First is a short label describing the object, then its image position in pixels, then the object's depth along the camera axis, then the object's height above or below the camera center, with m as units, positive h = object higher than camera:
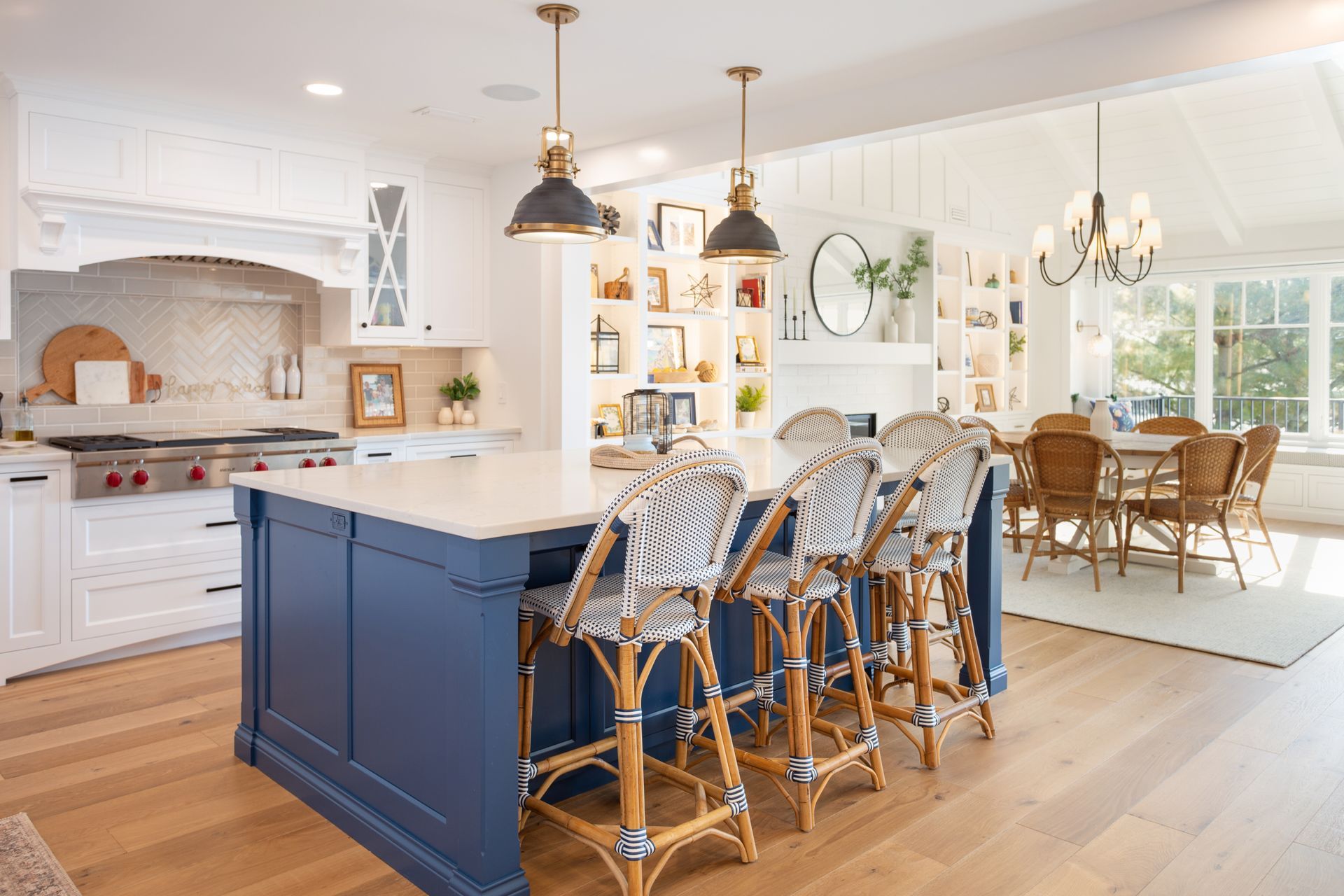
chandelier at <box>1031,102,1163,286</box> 5.79 +1.18
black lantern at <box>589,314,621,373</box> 5.75 +0.42
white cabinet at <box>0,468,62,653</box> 3.90 -0.57
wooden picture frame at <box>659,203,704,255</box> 6.05 +1.21
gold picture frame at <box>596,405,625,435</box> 5.82 +0.00
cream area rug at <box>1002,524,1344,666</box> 4.48 -0.97
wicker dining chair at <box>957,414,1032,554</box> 5.96 -0.46
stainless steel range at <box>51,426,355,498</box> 4.06 -0.17
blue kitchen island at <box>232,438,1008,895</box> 2.24 -0.63
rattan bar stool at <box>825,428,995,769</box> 2.98 -0.44
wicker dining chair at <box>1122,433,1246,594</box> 5.35 -0.38
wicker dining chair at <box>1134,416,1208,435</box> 6.84 -0.04
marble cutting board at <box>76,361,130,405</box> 4.61 +0.17
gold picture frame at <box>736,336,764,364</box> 6.61 +0.47
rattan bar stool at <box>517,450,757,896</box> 2.19 -0.47
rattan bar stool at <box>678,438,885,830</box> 2.58 -0.45
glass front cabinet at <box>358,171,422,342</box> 5.28 +0.87
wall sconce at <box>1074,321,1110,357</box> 8.18 +0.63
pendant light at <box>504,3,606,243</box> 3.11 +0.69
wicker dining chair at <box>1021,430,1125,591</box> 5.44 -0.34
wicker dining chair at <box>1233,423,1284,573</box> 5.79 -0.32
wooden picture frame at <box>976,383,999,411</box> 8.98 +0.21
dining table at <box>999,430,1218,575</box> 5.76 -0.25
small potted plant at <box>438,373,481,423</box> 5.83 +0.15
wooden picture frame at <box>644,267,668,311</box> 6.07 +0.82
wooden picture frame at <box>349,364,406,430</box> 5.55 +0.14
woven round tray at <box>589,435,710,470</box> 3.25 -0.13
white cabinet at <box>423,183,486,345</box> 5.55 +0.90
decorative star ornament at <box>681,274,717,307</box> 6.32 +0.84
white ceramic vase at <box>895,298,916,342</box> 7.91 +0.82
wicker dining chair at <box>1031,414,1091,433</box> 6.79 -0.02
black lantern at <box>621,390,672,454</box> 3.56 +0.00
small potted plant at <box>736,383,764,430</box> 6.57 +0.11
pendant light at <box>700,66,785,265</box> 3.77 +0.72
